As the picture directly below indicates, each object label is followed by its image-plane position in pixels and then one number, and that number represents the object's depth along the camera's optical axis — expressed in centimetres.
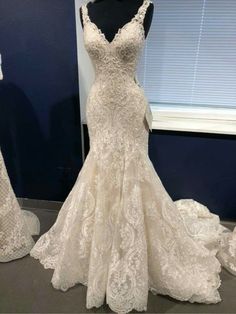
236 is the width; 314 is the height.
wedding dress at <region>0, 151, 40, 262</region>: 166
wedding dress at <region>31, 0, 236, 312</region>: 127
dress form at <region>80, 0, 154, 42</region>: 122
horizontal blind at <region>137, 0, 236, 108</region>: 181
